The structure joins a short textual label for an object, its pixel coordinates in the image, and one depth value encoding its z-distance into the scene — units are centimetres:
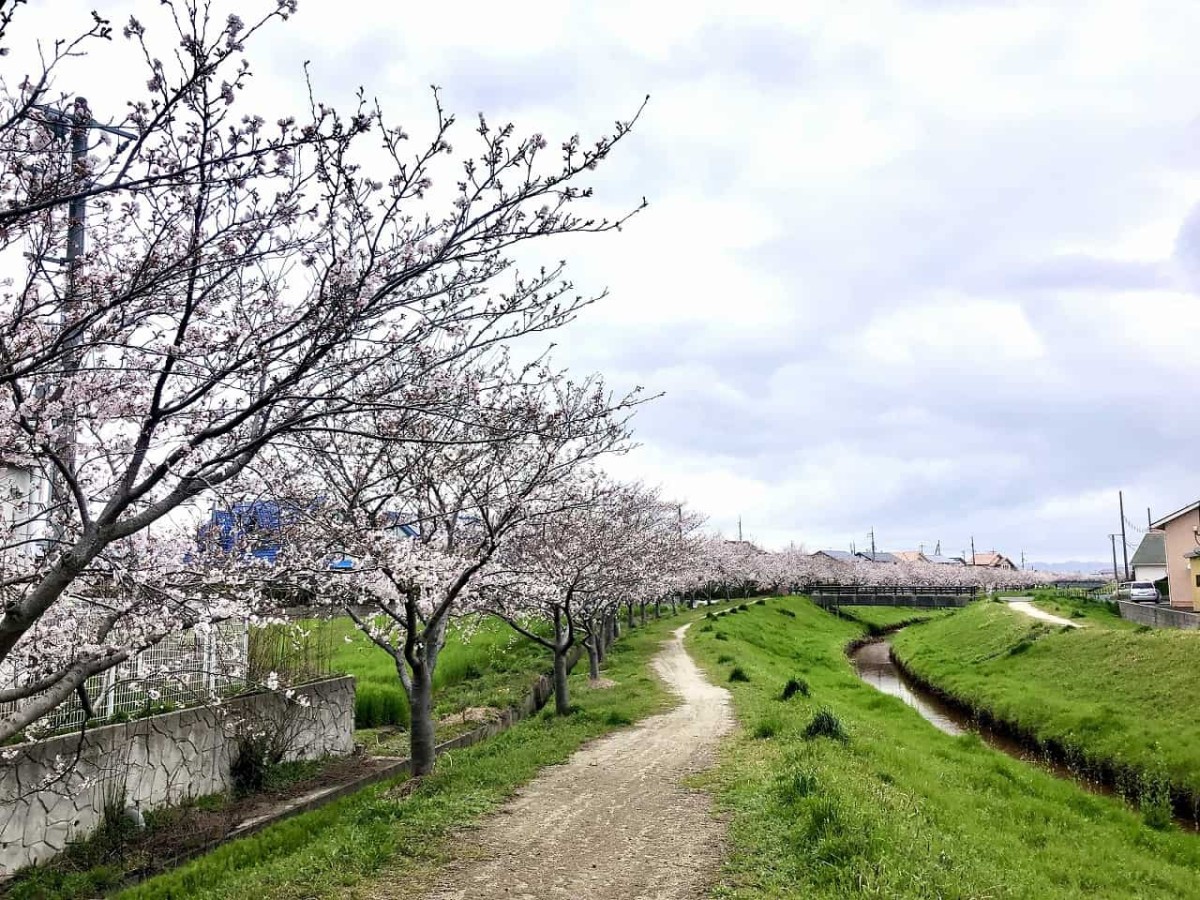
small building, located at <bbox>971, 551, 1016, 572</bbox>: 13254
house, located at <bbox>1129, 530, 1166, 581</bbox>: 7200
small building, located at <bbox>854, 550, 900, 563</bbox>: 12900
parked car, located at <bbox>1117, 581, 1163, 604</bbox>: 5112
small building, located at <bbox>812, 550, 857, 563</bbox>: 11269
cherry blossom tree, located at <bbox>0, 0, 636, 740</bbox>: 444
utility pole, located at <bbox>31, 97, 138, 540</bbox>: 444
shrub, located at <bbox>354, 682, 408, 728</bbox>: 1892
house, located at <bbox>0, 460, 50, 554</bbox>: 612
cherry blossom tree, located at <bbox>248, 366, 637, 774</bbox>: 1041
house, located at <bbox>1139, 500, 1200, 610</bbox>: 4309
